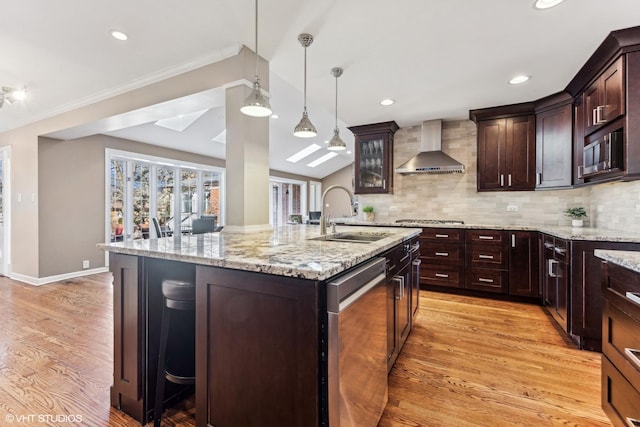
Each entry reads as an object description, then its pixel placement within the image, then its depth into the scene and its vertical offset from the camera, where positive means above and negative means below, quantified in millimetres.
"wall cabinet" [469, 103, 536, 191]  3709 +850
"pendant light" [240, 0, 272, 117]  1884 +717
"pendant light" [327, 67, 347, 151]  3076 +734
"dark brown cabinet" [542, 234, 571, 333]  2428 -607
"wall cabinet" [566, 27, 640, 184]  2227 +883
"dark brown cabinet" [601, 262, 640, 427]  1151 -581
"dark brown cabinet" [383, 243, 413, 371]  1769 -580
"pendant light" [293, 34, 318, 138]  2297 +737
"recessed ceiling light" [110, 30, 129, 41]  2289 +1411
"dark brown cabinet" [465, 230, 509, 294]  3471 -598
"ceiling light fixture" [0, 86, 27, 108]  3219 +1309
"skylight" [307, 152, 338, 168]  9580 +1778
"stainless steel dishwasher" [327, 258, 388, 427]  1051 -562
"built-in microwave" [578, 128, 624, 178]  2334 +503
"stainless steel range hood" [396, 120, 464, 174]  4088 +778
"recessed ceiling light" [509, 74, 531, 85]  2975 +1386
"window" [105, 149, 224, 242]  5273 +375
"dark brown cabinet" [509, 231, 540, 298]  3299 -603
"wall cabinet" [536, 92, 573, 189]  3295 +830
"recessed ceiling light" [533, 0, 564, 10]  1902 +1381
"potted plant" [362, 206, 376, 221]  4887 -22
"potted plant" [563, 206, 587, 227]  3327 -37
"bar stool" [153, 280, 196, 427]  1350 -513
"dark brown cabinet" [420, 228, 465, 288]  3688 -586
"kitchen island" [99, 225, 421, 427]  1053 -475
